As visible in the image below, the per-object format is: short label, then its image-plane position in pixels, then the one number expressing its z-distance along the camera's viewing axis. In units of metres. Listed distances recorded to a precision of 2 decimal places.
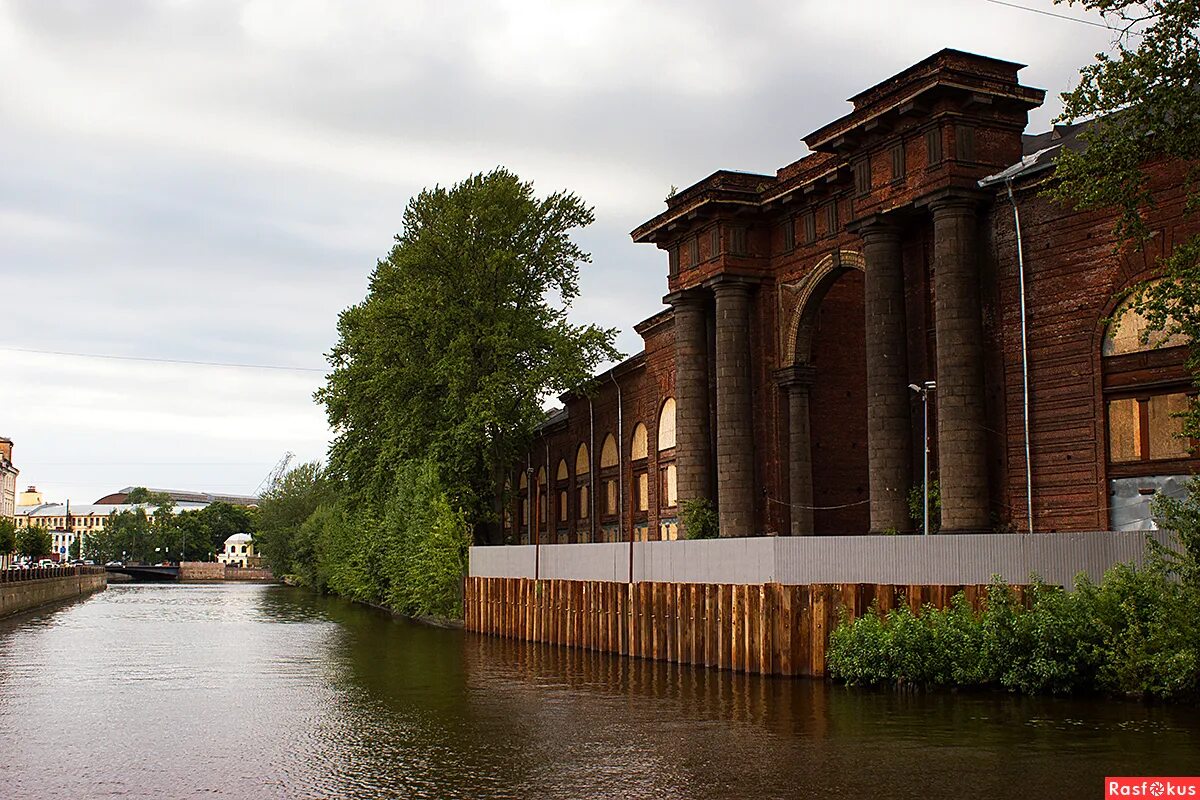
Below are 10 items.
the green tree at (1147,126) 20.67
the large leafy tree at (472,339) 50.25
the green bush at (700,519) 41.09
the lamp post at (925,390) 32.81
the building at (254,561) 176.56
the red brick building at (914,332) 28.33
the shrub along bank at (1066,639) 20.36
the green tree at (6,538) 100.56
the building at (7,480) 155.50
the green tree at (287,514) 108.00
